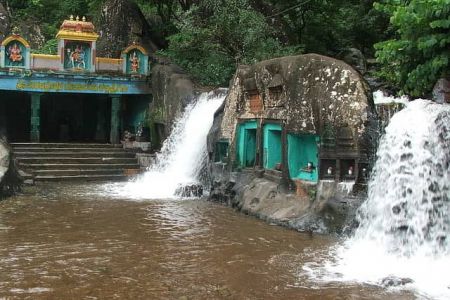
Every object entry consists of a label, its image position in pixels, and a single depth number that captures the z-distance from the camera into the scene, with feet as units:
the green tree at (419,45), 25.63
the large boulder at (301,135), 30.40
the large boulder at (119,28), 74.28
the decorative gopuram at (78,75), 61.05
